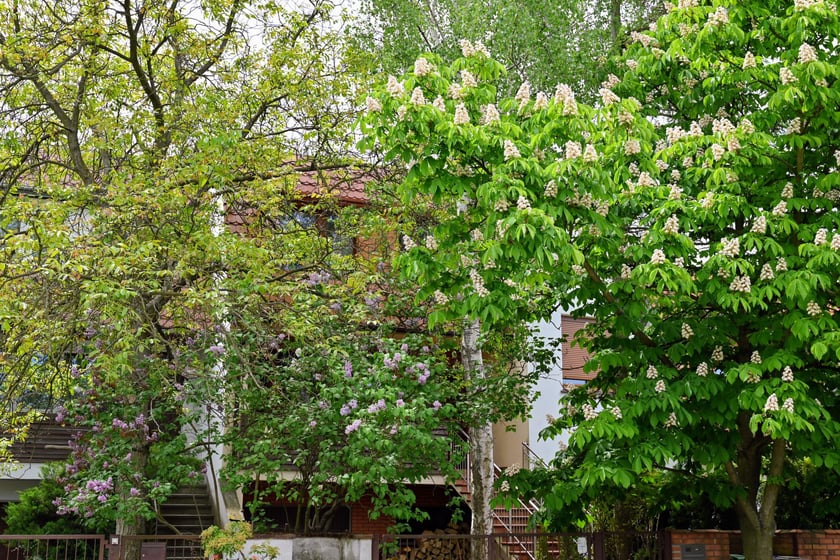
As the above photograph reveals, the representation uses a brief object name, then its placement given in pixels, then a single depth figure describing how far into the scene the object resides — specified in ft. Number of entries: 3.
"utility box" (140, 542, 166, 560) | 34.53
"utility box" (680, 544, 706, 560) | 37.14
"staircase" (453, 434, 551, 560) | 54.29
